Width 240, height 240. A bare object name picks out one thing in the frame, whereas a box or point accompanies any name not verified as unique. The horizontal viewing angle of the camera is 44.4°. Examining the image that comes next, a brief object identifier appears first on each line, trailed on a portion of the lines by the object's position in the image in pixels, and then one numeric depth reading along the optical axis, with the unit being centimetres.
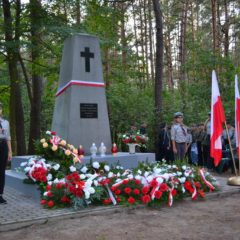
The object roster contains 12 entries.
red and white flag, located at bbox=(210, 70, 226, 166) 613
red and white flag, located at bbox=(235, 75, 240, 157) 661
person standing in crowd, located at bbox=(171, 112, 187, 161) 731
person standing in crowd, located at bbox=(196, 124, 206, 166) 923
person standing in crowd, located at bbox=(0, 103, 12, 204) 503
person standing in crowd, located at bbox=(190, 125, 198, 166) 923
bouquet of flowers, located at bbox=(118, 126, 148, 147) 710
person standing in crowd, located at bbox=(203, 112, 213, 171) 872
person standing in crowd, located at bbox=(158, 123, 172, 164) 867
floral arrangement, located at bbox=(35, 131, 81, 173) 548
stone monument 653
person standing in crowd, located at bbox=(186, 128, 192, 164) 922
